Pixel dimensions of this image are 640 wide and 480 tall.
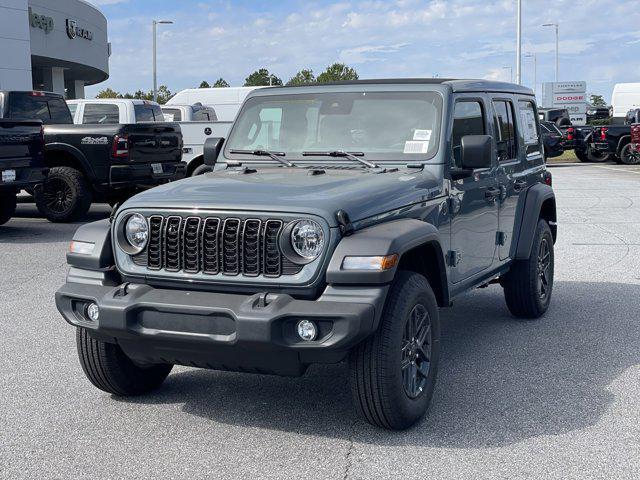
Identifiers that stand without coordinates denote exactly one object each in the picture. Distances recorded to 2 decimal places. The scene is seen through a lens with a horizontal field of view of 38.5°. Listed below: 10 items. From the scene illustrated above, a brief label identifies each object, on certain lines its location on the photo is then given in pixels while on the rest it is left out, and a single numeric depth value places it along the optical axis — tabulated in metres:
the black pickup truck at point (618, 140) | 31.48
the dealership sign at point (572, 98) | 53.00
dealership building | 30.91
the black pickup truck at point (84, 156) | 14.04
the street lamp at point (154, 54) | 53.98
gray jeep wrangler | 4.49
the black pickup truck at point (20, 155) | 12.55
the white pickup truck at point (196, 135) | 17.95
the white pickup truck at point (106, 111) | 16.05
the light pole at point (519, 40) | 38.56
